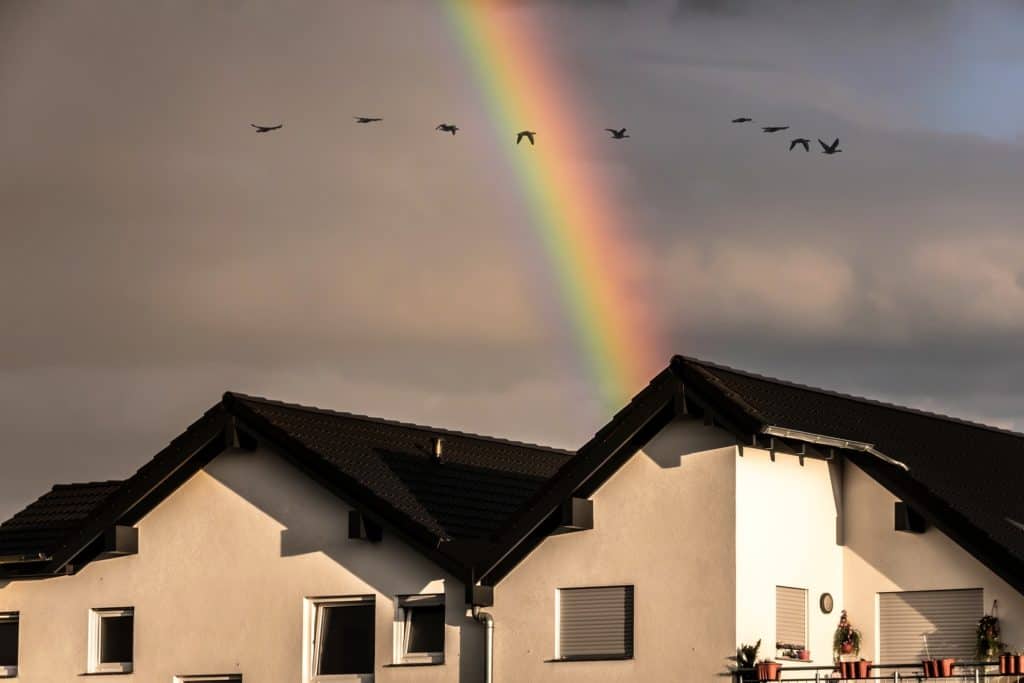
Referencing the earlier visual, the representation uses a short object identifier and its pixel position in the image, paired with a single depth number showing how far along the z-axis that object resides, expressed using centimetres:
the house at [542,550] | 3362
